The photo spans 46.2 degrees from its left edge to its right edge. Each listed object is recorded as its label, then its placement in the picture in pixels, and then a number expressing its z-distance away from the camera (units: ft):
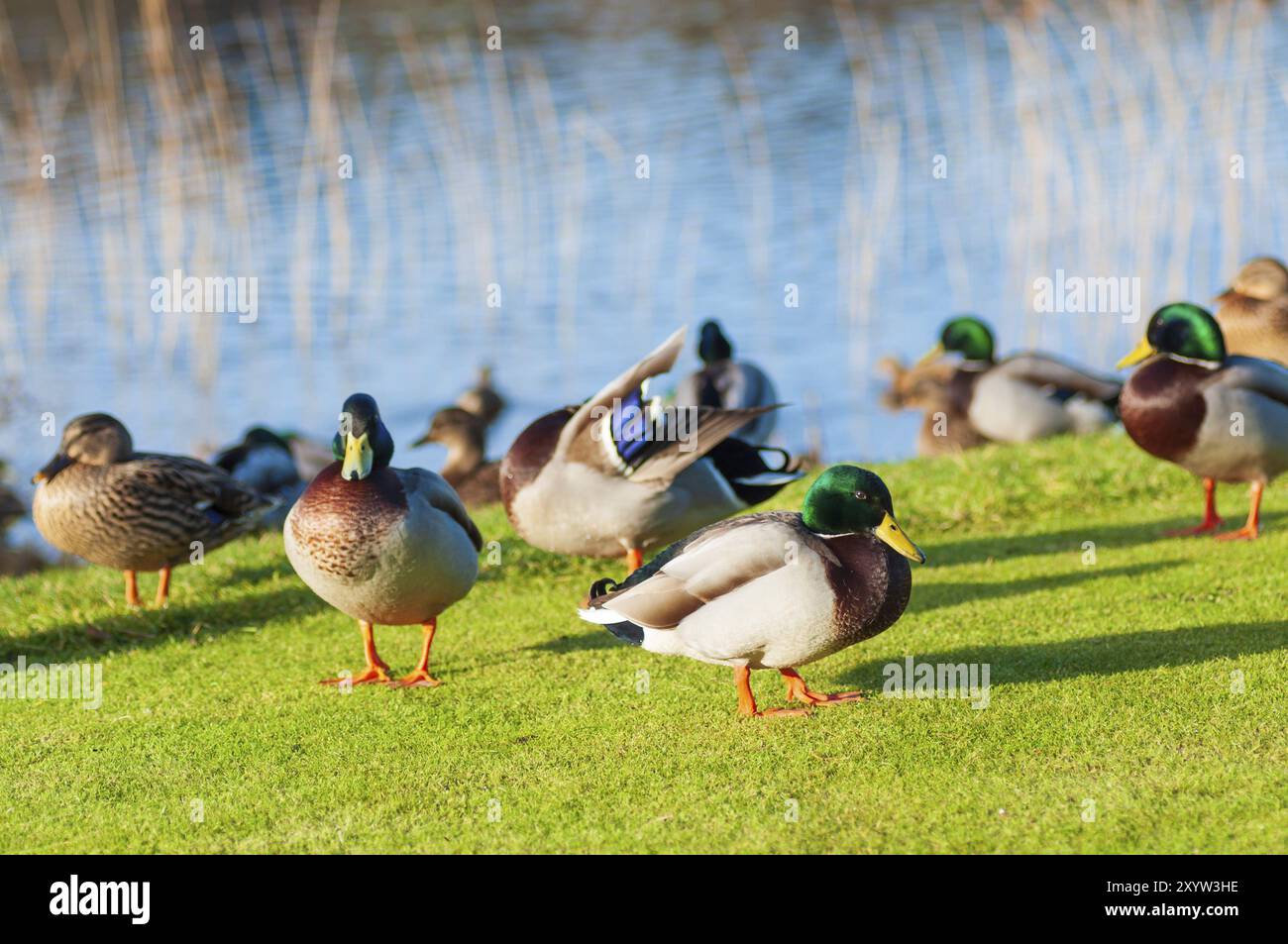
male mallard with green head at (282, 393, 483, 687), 16.17
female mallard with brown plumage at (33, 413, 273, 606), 20.40
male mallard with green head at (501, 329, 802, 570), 19.45
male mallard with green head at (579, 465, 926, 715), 14.23
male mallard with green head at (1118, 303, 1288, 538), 21.33
